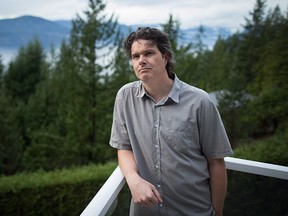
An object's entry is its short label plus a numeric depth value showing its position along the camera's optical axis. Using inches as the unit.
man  54.1
